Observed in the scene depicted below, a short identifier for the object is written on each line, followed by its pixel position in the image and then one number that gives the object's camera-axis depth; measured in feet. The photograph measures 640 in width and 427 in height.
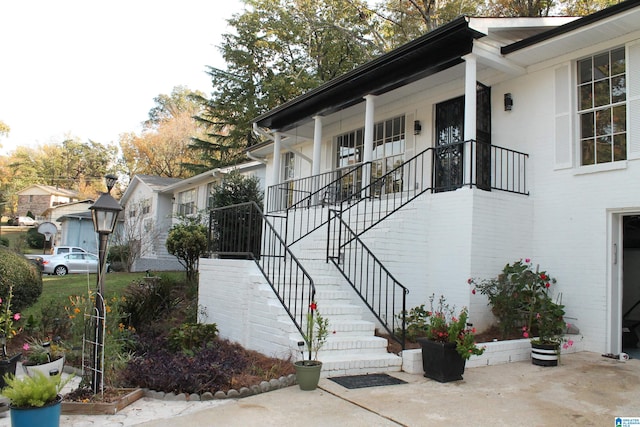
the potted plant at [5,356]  15.57
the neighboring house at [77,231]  107.76
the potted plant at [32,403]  10.96
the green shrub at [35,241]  119.75
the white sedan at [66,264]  66.90
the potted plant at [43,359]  16.57
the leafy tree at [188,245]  44.80
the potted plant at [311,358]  15.83
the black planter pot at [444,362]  17.13
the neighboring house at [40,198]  163.52
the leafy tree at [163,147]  126.21
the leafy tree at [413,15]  62.54
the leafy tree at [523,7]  54.29
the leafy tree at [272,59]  76.79
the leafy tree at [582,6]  51.04
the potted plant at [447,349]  17.11
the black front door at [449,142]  28.63
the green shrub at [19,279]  23.54
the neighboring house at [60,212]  123.65
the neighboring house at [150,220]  69.84
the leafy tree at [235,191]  46.60
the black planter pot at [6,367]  15.55
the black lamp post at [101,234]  15.01
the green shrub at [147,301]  27.91
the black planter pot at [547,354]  20.01
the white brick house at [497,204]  22.43
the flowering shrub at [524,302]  21.33
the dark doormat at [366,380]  16.57
